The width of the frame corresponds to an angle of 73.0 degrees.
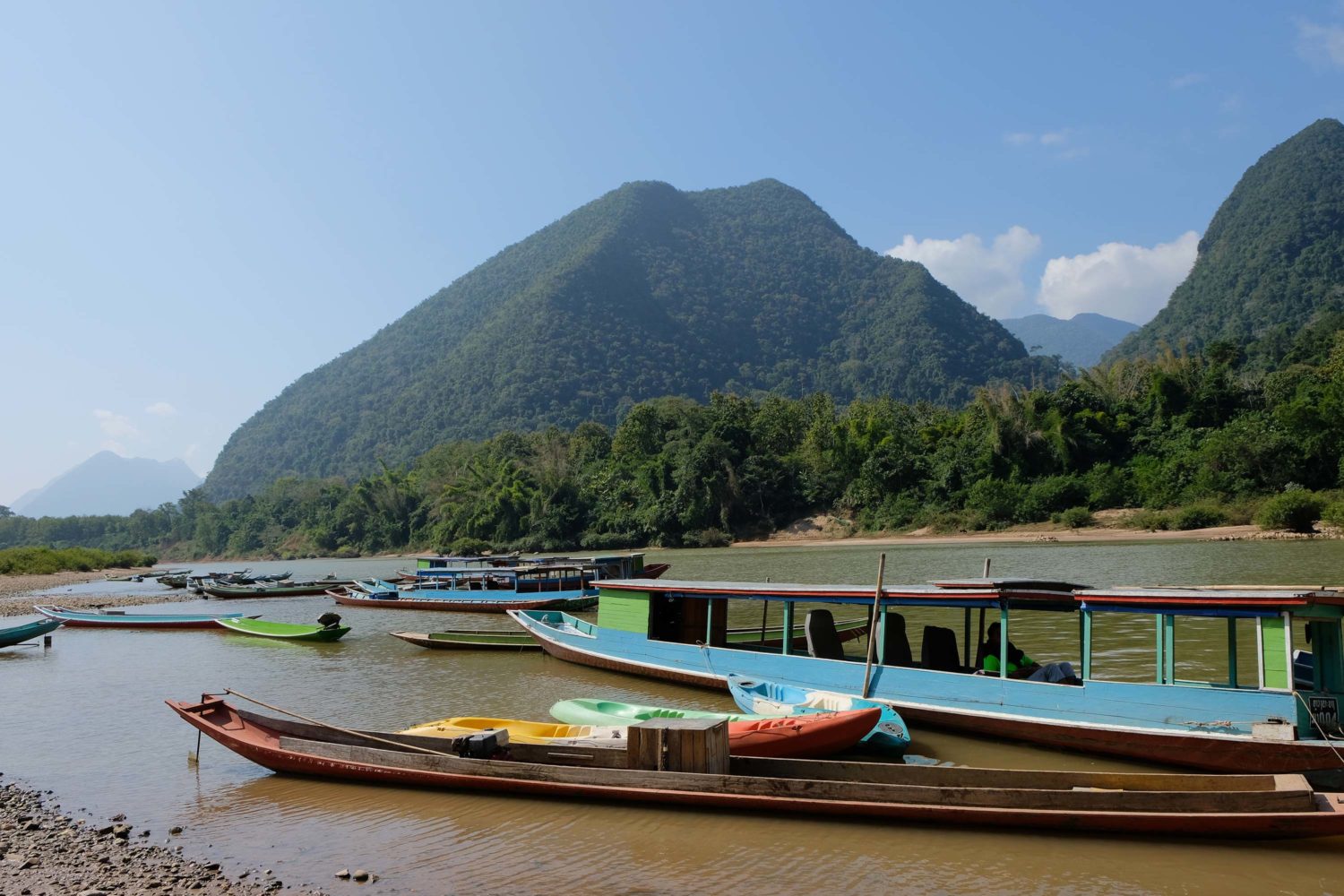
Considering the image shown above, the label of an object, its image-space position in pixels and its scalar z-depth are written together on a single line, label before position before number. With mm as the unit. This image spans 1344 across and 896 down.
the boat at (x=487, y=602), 30688
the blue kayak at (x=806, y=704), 11438
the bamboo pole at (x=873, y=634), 12883
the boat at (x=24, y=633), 24953
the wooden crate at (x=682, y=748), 9508
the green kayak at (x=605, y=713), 12094
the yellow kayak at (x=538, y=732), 10961
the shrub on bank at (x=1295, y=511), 43250
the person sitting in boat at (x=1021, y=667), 12212
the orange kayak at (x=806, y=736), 10641
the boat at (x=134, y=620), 29734
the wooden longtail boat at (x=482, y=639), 19703
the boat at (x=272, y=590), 43500
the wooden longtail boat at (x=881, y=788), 8016
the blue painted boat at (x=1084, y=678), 9805
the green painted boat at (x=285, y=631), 25141
